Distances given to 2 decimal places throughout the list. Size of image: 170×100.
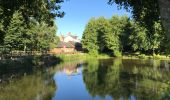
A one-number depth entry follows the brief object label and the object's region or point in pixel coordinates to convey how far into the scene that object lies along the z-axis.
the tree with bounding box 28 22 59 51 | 25.16
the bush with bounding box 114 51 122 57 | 36.61
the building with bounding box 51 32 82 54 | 43.51
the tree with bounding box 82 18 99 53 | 38.42
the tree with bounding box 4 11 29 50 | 18.70
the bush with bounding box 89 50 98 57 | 38.09
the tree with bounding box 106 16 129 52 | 36.16
